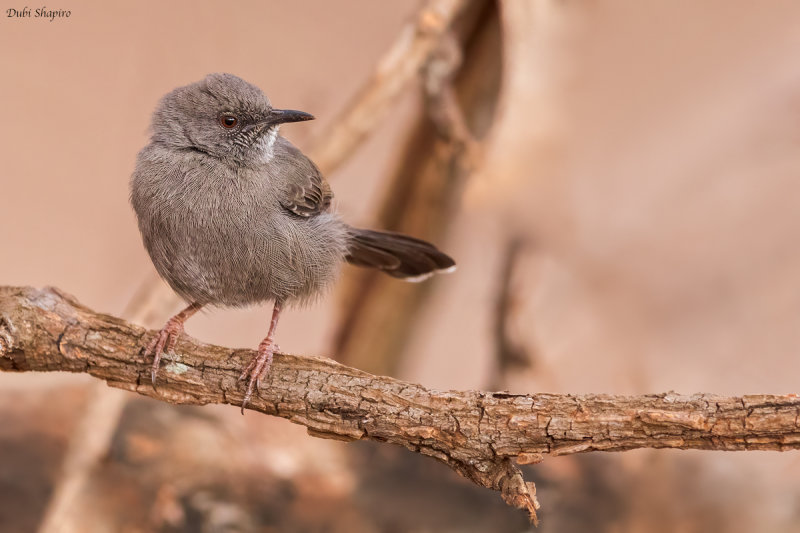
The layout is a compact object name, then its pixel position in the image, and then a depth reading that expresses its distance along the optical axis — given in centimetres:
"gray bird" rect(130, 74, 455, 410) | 695
